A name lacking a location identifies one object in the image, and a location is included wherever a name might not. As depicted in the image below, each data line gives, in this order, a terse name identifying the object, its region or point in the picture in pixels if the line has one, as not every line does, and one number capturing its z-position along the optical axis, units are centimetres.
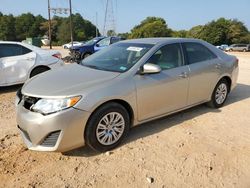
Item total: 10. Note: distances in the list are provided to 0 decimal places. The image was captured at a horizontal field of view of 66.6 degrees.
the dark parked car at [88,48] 1085
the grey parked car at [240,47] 3443
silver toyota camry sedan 235
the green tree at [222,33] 4772
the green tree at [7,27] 5299
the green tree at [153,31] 5157
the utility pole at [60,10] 2169
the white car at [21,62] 494
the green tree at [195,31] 4957
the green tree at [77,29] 5380
